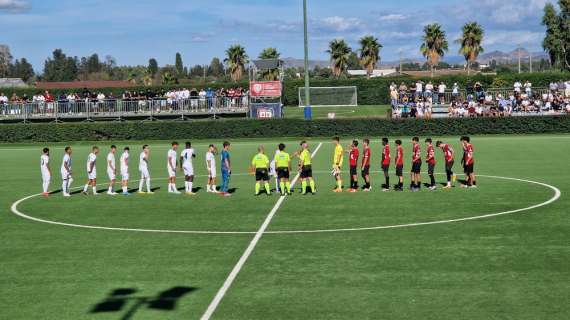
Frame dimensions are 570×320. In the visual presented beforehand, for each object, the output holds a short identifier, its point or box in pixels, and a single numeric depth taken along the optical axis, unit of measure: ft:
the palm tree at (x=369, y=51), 347.97
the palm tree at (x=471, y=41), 341.21
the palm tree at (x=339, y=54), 342.97
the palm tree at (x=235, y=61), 357.20
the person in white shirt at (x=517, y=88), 190.49
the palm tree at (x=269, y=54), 354.74
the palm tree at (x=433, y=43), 352.28
